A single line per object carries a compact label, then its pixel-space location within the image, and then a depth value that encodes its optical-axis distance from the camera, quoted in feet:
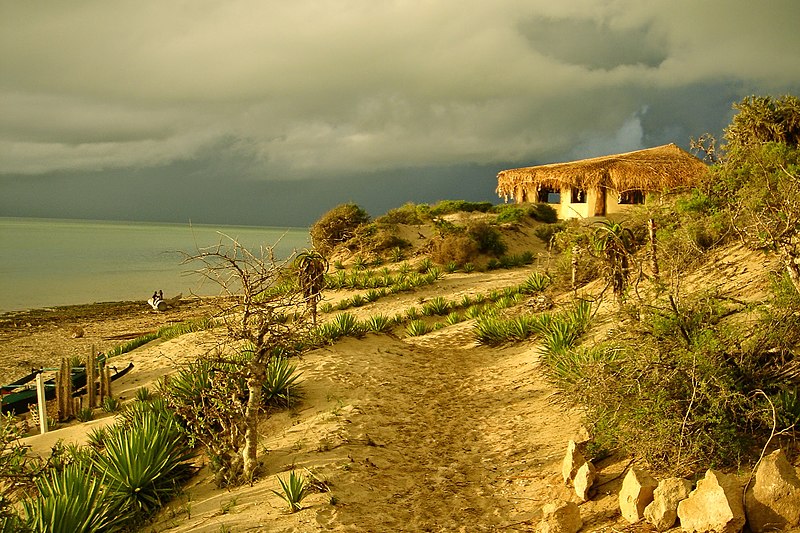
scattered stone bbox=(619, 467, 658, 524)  13.35
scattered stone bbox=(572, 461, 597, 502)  15.17
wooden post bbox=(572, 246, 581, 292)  37.56
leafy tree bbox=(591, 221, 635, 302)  30.99
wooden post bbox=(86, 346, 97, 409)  33.06
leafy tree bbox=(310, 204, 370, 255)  84.79
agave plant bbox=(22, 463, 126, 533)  14.75
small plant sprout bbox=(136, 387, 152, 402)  29.09
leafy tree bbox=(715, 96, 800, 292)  16.40
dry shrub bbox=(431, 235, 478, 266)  69.15
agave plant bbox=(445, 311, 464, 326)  43.87
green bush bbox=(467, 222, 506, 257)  72.38
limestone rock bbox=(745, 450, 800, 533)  11.60
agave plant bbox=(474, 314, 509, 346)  35.88
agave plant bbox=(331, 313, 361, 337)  35.51
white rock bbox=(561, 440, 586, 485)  16.33
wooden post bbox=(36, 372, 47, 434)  29.91
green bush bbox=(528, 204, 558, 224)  88.85
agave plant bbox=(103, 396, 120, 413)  32.17
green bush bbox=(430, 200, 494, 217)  94.07
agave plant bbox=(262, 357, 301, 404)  23.83
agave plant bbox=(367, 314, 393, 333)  38.96
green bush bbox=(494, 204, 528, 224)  83.15
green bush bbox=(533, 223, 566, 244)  81.46
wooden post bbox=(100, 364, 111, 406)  33.99
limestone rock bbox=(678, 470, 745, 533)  11.55
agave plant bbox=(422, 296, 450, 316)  49.36
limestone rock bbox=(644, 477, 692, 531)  12.56
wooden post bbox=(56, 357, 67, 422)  32.28
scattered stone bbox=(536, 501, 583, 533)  13.57
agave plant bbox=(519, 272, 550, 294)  49.14
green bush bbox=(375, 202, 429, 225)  84.64
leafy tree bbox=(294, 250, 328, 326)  42.67
